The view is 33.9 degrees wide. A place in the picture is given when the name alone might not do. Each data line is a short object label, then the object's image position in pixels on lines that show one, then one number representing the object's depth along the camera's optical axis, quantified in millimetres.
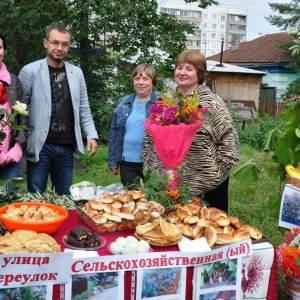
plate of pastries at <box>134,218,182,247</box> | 2320
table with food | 2145
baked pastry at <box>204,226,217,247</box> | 2366
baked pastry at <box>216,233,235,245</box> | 2398
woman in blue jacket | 3891
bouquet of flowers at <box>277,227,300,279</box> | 2713
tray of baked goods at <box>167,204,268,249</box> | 2410
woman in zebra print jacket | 3166
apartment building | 84750
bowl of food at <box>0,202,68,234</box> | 2314
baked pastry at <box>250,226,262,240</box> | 2515
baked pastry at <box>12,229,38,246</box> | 2148
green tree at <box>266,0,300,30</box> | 23469
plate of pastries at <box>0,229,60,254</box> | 2070
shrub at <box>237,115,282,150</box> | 11719
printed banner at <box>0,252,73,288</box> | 1957
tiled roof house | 27984
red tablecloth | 2168
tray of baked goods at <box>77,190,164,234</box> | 2465
